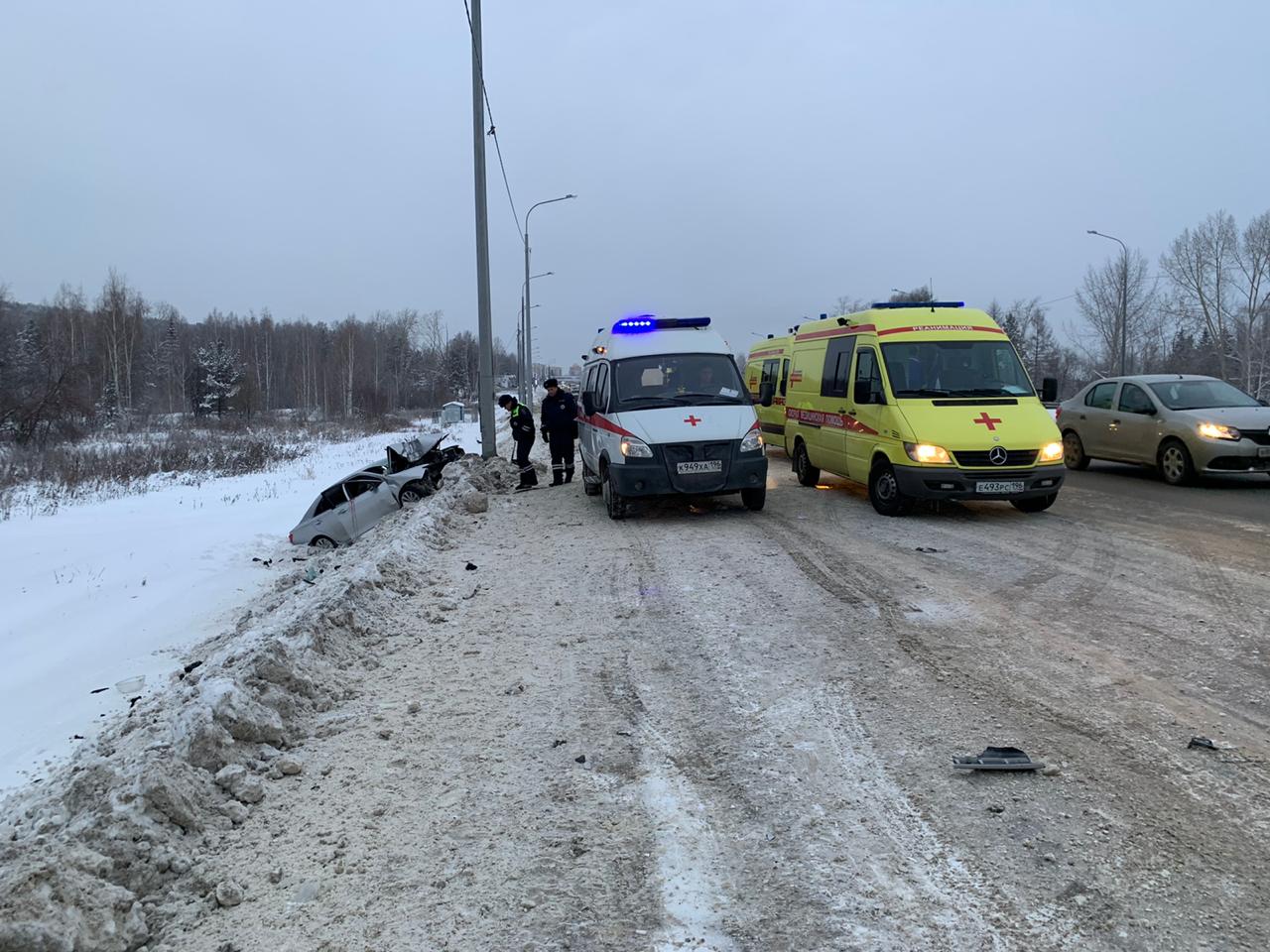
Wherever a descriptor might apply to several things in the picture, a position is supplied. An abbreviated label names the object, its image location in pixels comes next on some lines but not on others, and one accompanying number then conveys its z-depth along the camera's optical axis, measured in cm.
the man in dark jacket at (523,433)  1351
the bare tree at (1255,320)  5322
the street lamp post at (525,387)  3649
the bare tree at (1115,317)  5490
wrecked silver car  1270
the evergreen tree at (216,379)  6969
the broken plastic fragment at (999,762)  353
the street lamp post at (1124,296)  3559
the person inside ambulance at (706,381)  1023
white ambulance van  945
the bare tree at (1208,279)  5478
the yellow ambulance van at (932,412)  902
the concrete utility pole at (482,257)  1454
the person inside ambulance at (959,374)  975
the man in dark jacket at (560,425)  1316
